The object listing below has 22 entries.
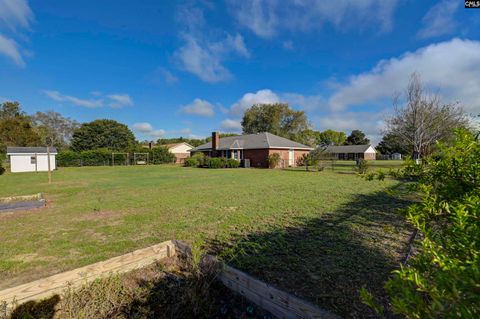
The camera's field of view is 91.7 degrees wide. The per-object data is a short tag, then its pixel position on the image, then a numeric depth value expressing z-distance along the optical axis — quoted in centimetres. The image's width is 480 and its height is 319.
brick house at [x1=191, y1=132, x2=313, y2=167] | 2644
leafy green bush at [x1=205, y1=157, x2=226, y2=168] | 2628
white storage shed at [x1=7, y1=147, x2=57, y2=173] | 2394
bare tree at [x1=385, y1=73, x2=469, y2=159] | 2056
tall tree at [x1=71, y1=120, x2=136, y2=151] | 5081
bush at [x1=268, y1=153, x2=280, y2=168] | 2508
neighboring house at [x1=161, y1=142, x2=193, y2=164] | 4849
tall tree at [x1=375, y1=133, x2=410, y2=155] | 2329
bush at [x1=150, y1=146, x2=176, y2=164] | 3797
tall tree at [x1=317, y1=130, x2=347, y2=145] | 8581
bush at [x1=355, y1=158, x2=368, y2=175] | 1712
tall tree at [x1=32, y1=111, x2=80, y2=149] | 4656
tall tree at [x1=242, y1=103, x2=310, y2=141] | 4678
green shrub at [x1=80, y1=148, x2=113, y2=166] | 3272
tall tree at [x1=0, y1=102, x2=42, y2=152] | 3700
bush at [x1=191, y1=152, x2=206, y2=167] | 2788
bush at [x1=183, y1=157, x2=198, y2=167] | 2961
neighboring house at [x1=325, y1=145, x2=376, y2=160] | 5928
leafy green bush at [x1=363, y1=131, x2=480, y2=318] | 97
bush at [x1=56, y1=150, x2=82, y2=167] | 3111
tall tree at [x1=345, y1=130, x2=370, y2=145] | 7300
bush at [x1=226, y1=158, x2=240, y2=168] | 2661
